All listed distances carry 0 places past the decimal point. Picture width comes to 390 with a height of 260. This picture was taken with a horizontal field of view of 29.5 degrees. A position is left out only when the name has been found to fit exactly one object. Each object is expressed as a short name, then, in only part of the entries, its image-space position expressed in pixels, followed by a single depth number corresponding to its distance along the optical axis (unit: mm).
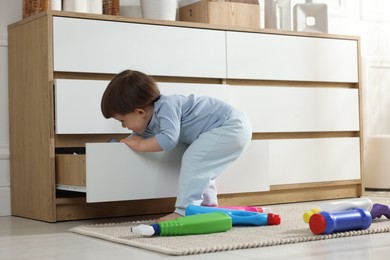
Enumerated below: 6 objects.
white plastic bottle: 2021
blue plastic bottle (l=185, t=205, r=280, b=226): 2121
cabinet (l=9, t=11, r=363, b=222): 2402
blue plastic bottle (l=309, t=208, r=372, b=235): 1870
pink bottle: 2268
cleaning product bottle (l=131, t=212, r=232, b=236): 1891
